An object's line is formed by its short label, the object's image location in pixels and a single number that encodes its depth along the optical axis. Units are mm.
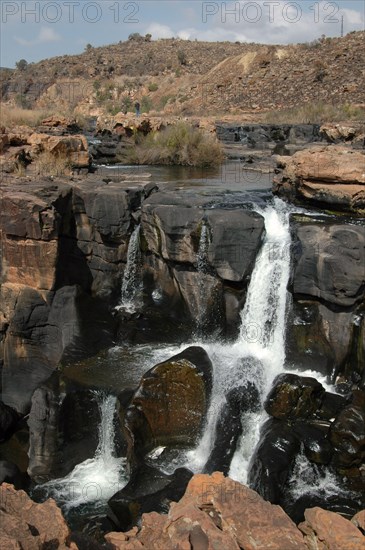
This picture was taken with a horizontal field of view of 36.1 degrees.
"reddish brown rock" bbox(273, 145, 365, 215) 8852
